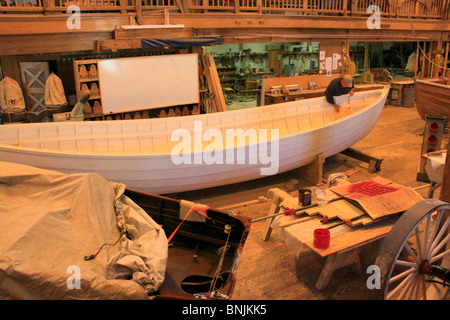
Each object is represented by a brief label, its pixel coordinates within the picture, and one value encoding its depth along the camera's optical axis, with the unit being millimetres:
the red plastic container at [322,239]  3090
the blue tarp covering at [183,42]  7497
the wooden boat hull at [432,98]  7578
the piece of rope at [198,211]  3516
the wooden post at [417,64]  13752
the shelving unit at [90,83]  7109
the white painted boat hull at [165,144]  4605
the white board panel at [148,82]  7508
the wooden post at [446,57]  14066
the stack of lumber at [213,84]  8711
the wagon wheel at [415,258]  2848
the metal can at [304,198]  3748
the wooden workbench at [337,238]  3197
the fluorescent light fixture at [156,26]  7350
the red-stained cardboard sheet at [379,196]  3475
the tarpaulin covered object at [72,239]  2287
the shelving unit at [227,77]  13969
